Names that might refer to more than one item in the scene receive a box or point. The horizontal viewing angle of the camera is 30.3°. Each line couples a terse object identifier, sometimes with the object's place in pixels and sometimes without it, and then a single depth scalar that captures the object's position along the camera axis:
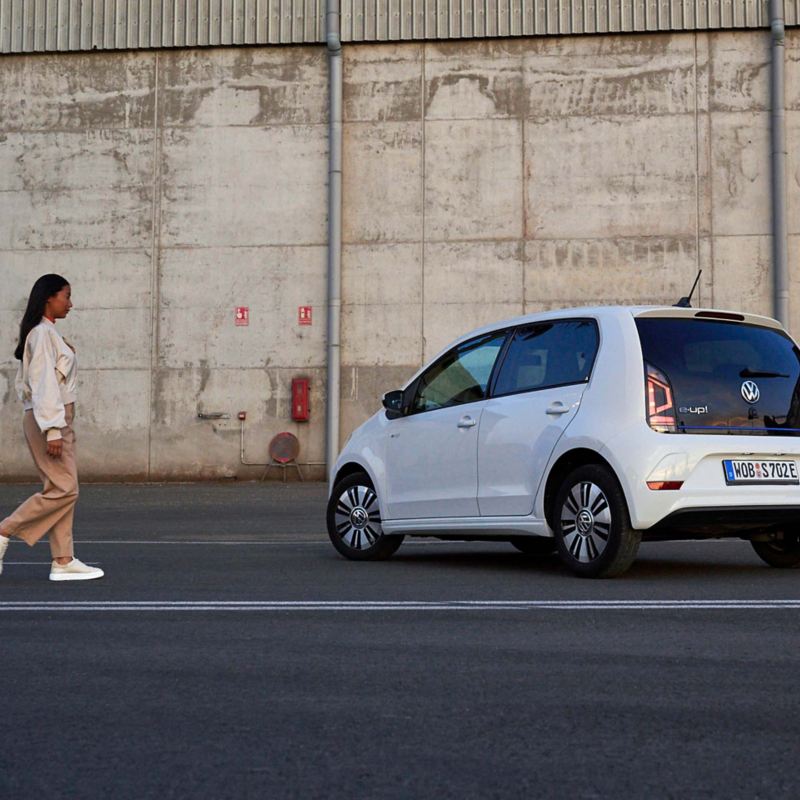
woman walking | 8.61
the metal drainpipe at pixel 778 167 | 22.05
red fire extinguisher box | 22.97
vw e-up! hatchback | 8.12
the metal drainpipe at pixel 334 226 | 22.75
